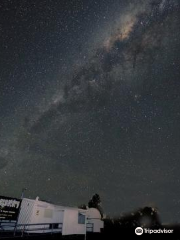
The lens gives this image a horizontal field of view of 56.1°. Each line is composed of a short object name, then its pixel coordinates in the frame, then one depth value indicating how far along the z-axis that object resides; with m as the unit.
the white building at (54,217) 18.35
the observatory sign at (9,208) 14.72
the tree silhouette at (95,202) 50.69
